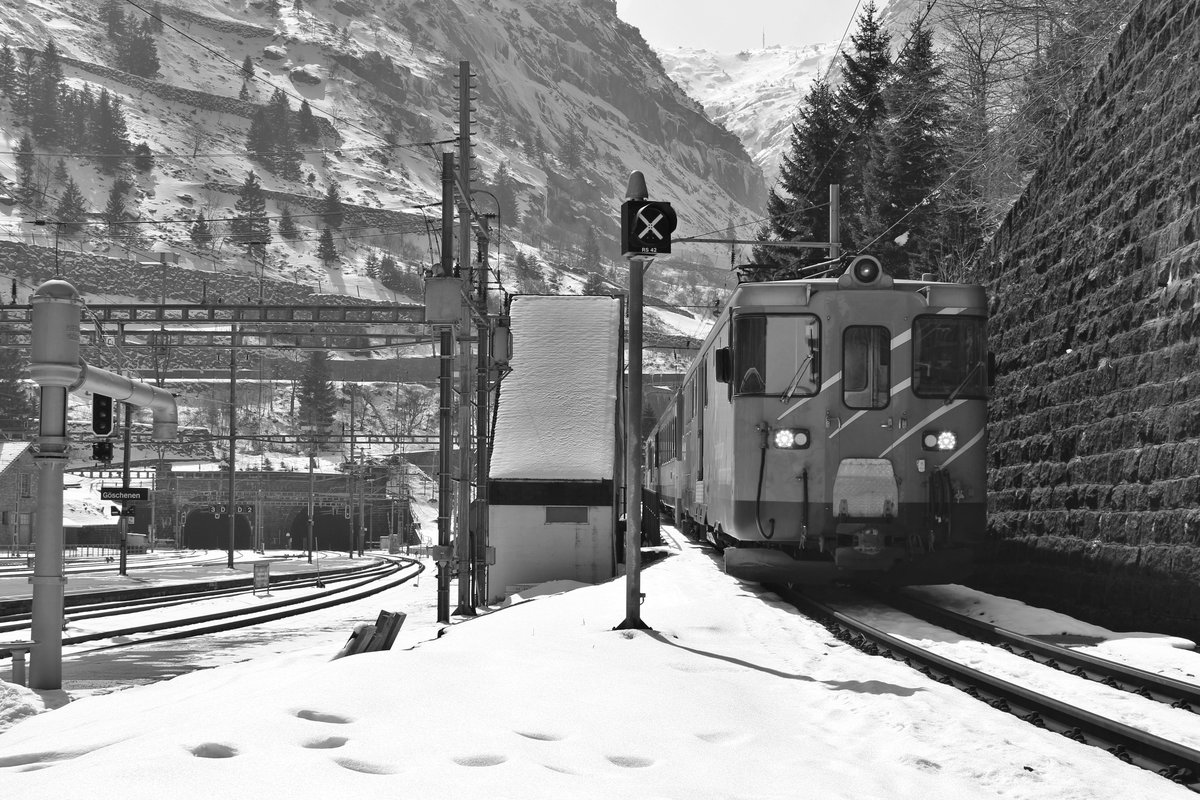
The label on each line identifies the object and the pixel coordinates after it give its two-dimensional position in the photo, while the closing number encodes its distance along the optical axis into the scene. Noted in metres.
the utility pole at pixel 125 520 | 34.56
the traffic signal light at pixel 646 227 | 10.31
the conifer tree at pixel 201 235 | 183.38
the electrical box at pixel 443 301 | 18.98
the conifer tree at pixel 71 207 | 178.50
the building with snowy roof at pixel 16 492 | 64.56
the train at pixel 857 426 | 12.31
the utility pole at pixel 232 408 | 39.59
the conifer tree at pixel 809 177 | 44.25
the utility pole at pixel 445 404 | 19.06
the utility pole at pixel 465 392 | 19.78
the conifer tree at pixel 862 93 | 45.66
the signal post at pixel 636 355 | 10.23
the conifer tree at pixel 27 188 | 187.00
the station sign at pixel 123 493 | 30.47
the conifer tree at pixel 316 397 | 120.88
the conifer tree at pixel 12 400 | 90.31
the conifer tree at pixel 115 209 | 186.38
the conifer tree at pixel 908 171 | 36.78
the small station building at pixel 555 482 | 22.53
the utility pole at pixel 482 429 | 22.14
